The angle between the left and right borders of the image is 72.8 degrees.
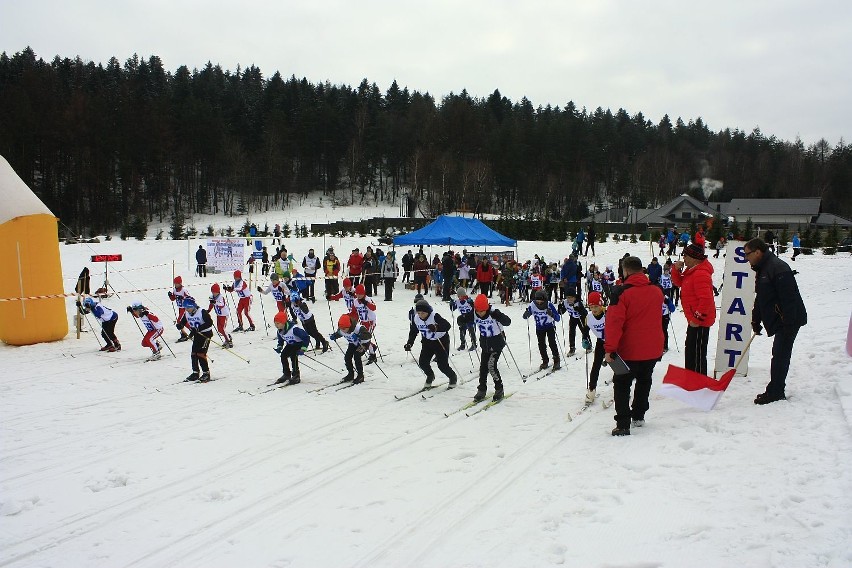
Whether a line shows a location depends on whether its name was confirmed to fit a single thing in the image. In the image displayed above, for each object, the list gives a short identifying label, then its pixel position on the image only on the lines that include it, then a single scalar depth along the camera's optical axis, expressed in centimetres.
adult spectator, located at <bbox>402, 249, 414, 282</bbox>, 2542
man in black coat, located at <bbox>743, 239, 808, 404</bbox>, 619
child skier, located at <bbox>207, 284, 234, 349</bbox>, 1422
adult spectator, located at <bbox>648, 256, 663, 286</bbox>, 1980
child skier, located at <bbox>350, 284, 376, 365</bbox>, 1225
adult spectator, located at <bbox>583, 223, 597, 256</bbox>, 2990
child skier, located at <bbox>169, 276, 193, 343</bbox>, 1427
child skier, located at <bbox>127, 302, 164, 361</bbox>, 1321
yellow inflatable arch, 1490
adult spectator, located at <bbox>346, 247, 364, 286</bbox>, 2277
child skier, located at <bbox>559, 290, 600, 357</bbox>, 1166
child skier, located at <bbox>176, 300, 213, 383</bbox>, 1108
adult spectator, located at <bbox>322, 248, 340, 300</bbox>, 2231
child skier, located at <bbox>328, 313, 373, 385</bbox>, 1061
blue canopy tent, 2416
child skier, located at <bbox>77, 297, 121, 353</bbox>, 1393
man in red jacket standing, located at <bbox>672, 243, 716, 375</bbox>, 732
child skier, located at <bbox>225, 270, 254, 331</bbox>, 1659
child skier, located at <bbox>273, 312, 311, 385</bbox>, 1062
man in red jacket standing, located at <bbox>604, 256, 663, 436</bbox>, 617
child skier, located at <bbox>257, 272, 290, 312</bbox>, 1550
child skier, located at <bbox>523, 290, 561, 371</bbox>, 1088
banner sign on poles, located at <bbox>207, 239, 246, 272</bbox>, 2614
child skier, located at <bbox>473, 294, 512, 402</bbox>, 893
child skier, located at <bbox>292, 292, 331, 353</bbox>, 1261
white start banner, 836
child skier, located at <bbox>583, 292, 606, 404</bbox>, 877
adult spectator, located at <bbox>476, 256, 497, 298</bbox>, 2145
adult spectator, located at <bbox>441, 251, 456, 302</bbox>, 2222
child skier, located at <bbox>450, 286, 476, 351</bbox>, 1223
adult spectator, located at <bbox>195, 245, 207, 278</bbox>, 2627
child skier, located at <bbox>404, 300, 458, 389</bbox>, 974
